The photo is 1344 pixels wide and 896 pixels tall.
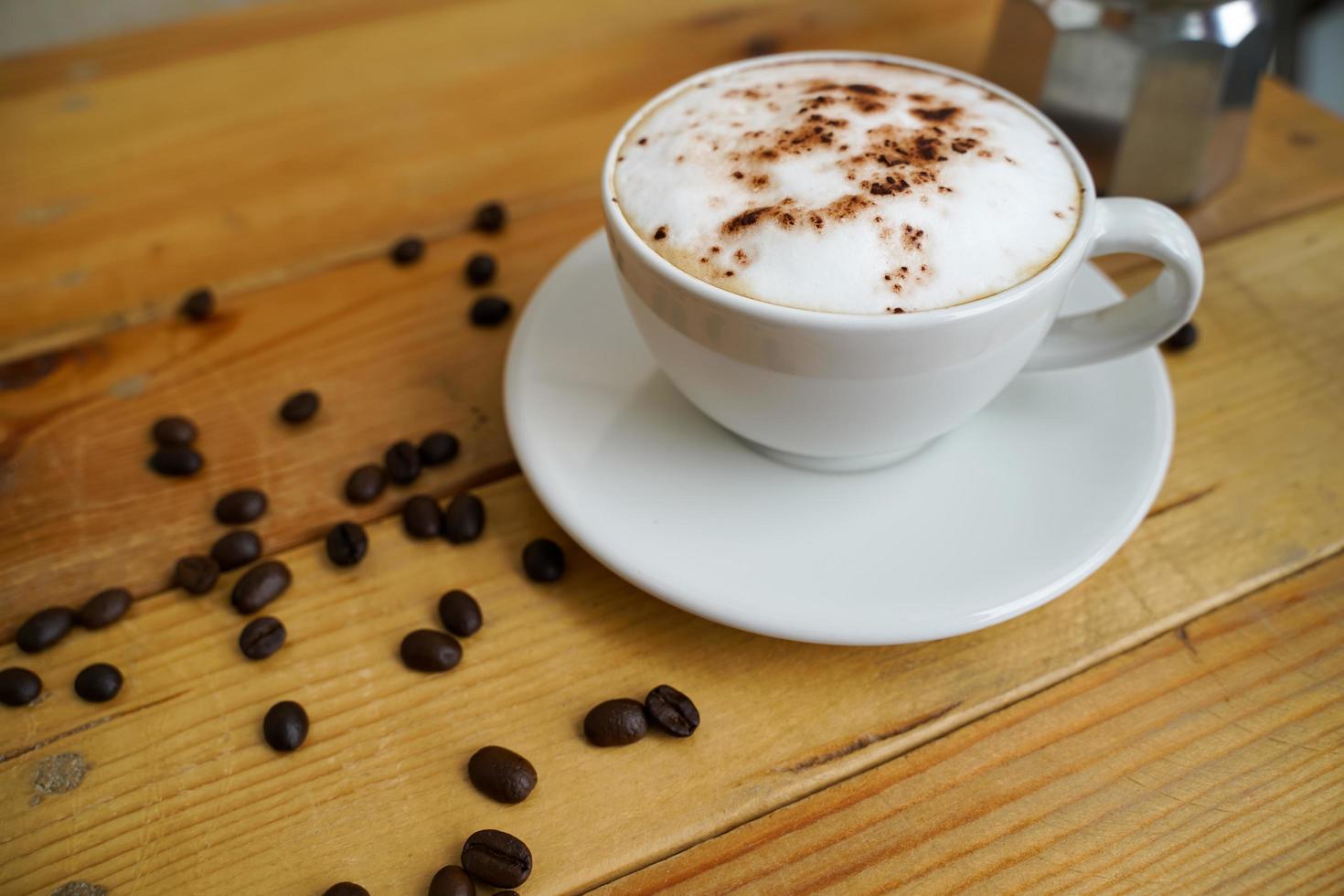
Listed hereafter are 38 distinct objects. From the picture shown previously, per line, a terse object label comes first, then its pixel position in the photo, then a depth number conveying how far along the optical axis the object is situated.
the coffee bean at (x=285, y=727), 0.31
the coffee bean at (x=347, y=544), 0.35
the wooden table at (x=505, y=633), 0.30
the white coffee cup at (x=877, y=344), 0.30
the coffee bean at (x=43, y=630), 0.33
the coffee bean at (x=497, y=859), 0.30
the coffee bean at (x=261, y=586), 0.34
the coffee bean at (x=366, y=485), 0.36
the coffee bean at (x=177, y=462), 0.37
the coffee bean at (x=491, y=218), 0.43
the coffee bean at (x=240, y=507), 0.36
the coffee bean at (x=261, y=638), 0.33
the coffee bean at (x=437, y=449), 0.37
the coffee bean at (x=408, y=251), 0.42
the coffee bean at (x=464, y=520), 0.35
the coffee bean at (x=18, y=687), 0.32
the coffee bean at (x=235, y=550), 0.35
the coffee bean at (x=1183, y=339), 0.39
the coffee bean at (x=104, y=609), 0.34
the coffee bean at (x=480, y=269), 0.41
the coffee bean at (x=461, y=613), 0.33
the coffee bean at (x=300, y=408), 0.38
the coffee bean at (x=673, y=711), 0.32
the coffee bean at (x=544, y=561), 0.34
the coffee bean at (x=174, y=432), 0.37
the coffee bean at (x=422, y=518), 0.35
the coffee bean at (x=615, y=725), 0.31
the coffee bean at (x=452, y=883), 0.29
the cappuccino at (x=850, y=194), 0.30
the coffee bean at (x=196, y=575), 0.34
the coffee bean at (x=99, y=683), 0.32
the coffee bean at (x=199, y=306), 0.41
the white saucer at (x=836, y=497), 0.32
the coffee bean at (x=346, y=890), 0.29
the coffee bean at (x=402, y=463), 0.36
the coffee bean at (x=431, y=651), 0.33
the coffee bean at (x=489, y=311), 0.40
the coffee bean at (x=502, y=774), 0.31
